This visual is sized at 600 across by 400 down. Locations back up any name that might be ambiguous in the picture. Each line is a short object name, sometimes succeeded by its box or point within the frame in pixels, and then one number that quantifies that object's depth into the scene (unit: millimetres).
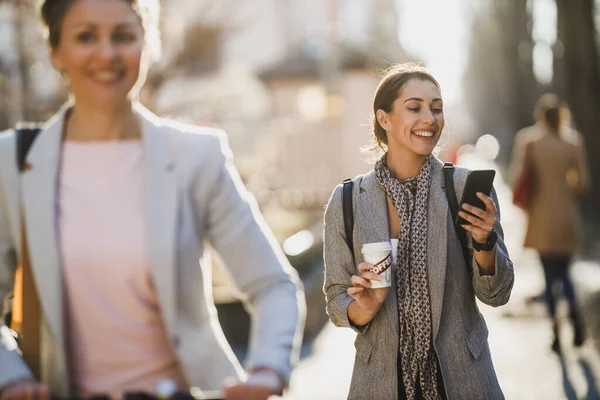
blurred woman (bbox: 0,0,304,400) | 2668
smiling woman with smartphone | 3445
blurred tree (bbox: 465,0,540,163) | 43000
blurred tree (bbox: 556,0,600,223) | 18359
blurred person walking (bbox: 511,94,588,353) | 9250
